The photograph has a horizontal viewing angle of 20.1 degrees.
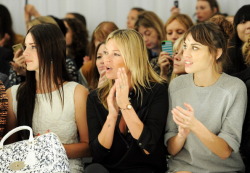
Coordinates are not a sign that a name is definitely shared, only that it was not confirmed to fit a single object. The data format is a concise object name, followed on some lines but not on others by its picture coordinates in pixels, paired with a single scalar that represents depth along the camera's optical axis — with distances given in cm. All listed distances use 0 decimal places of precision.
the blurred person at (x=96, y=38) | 513
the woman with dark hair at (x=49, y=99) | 371
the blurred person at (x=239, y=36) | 450
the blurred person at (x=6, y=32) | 626
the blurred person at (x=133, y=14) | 654
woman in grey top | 328
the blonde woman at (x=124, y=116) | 340
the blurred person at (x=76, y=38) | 630
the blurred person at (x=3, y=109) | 359
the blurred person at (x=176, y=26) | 528
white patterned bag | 310
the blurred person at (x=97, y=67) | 461
